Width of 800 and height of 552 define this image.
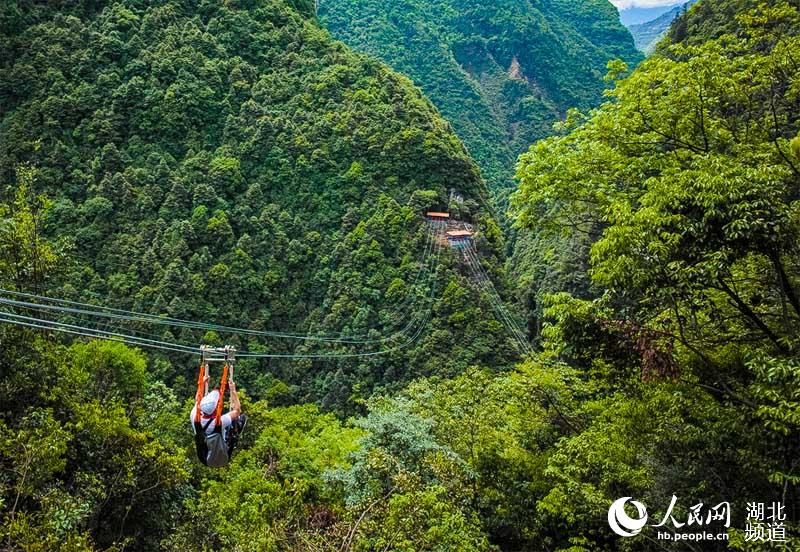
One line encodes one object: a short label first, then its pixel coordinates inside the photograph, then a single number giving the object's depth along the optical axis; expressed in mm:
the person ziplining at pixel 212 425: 7004
